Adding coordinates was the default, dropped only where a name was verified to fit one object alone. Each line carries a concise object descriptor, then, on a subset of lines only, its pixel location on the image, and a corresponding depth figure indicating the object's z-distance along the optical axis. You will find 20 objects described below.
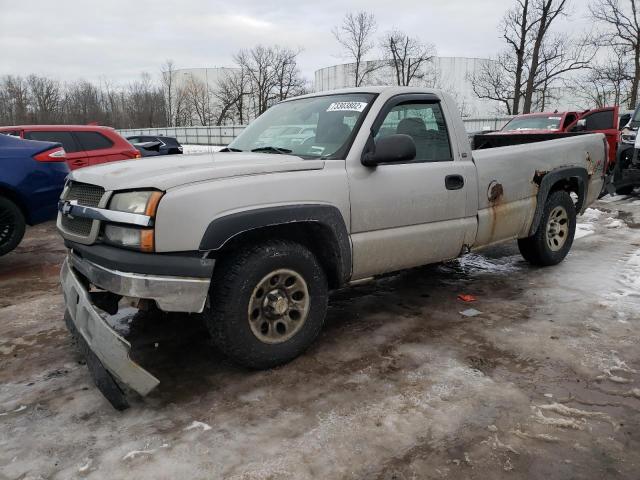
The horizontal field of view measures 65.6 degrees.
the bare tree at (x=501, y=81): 32.65
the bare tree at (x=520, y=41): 25.58
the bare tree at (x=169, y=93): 62.91
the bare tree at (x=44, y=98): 61.29
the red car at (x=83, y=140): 8.40
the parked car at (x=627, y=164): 10.27
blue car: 5.66
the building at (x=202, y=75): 65.44
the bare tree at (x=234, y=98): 49.38
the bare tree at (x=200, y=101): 59.41
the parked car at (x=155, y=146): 13.37
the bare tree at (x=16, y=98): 60.88
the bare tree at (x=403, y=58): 36.06
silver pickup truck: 2.74
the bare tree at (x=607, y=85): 31.14
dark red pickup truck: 12.41
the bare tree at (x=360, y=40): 36.59
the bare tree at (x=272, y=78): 45.50
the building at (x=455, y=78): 49.88
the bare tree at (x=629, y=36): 28.16
